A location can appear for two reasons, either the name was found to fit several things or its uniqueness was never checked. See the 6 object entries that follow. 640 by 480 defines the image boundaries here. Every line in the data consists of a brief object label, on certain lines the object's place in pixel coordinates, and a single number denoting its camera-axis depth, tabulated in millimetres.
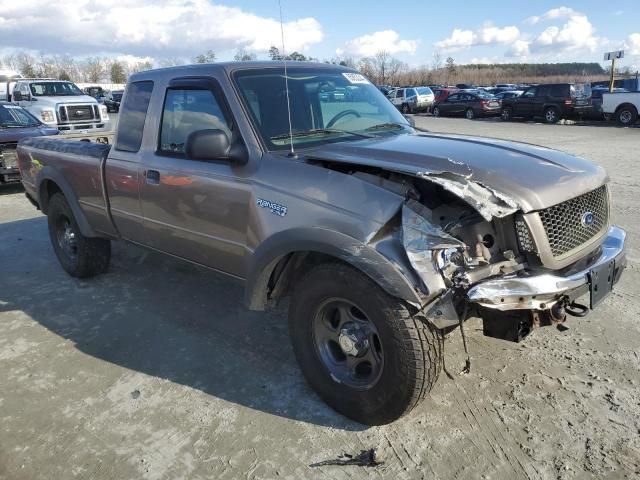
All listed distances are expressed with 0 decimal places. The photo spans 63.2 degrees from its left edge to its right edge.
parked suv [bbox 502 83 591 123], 23328
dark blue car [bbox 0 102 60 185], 9711
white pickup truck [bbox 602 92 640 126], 20859
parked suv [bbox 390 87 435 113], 33969
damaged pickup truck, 2582
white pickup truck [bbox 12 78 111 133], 16203
